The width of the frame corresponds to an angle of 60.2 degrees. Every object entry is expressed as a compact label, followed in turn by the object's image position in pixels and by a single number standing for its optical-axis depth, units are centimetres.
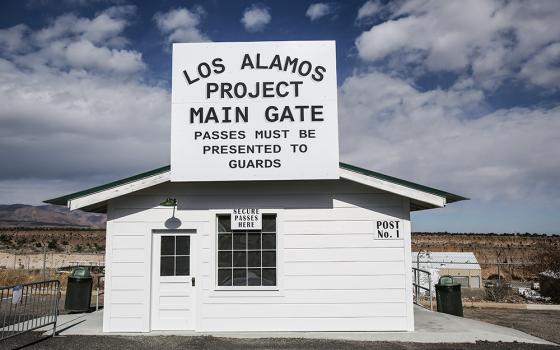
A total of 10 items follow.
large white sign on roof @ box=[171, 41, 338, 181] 938
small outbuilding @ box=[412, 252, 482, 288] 1948
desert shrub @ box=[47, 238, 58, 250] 5454
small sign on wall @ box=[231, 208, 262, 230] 969
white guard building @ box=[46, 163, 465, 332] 956
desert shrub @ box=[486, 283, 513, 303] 1601
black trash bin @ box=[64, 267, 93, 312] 1205
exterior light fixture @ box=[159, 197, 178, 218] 977
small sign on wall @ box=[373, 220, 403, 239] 969
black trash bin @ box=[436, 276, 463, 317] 1166
